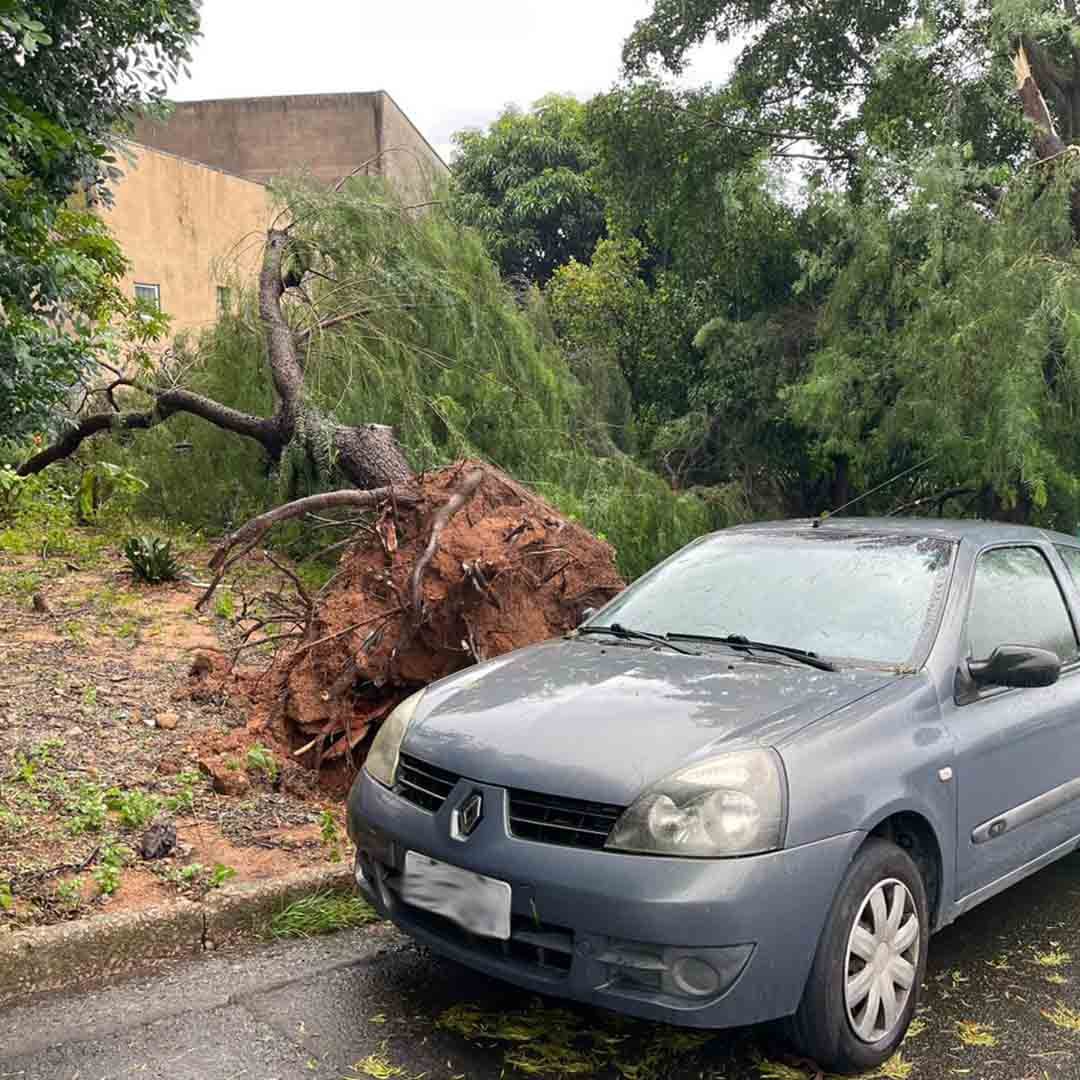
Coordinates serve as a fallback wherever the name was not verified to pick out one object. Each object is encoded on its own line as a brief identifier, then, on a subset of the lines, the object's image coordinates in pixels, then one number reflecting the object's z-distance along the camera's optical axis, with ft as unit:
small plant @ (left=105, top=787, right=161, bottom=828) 15.15
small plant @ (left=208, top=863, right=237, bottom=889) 13.88
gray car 9.57
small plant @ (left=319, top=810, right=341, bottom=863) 15.05
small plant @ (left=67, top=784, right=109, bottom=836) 14.88
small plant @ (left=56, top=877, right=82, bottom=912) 12.96
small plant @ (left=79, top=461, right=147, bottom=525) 33.49
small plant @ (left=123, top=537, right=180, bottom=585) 29.09
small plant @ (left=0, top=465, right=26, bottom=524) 18.12
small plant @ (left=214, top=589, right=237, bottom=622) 25.88
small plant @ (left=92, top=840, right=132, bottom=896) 13.34
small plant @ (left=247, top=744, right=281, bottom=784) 17.39
